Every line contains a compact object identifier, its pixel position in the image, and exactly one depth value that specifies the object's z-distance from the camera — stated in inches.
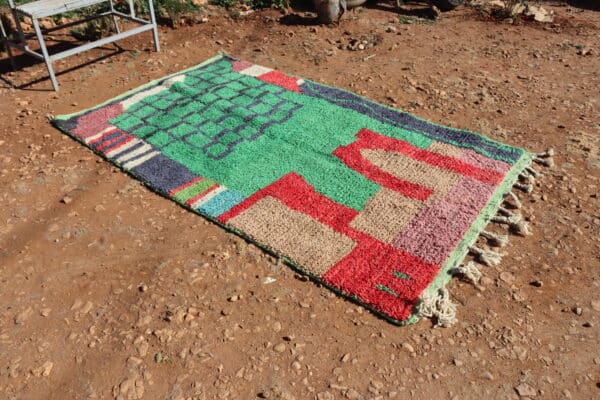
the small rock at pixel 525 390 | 92.5
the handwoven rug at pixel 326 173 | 118.4
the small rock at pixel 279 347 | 101.4
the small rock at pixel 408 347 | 100.3
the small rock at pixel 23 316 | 107.0
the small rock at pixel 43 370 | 97.0
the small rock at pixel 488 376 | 95.3
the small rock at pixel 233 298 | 111.7
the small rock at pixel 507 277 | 114.9
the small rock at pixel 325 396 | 92.7
